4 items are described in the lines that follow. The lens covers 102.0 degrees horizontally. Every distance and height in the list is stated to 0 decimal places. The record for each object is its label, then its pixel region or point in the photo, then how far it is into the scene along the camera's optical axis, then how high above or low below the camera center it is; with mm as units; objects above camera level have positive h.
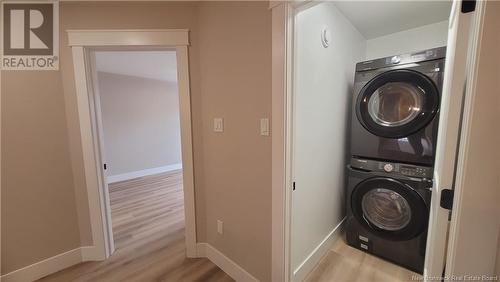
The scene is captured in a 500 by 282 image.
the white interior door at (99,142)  1754 -163
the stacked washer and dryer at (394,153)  1543 -273
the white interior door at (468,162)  632 -136
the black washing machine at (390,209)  1591 -769
